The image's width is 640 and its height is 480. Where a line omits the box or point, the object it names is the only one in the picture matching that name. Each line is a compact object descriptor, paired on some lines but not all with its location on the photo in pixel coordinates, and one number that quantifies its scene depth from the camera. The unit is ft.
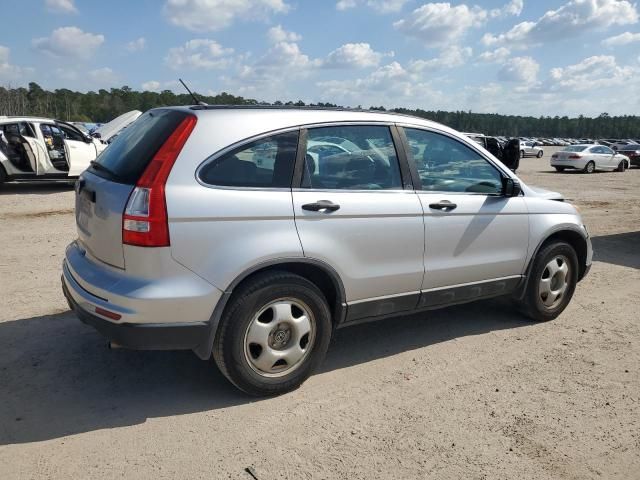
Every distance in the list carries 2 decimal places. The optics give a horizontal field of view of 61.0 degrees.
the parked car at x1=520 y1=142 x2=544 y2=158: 144.05
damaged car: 42.75
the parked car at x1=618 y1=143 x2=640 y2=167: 103.41
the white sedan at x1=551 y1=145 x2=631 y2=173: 87.30
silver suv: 10.07
